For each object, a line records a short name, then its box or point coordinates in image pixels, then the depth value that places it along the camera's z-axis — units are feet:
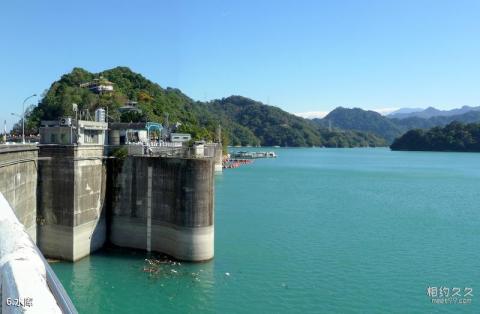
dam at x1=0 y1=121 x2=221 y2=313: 84.62
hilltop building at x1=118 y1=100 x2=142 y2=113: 297.86
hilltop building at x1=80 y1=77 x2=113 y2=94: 360.07
